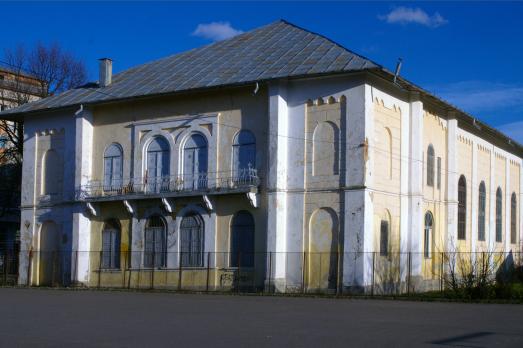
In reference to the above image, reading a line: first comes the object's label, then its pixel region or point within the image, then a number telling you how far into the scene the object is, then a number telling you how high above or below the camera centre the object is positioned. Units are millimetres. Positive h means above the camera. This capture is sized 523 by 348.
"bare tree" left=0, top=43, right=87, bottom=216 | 50497 +9709
